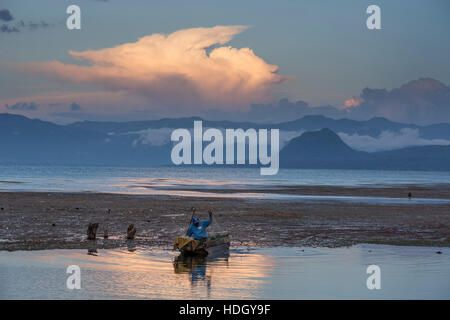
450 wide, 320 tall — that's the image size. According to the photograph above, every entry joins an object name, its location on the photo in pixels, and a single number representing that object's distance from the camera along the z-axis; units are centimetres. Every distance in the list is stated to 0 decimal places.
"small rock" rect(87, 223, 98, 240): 3487
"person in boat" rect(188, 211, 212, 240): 3070
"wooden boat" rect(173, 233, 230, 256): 2972
